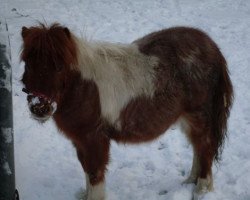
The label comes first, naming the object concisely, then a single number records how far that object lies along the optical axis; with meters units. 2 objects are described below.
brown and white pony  2.78
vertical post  2.77
